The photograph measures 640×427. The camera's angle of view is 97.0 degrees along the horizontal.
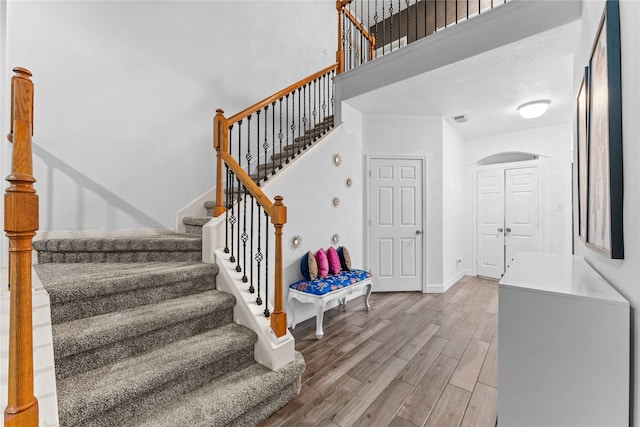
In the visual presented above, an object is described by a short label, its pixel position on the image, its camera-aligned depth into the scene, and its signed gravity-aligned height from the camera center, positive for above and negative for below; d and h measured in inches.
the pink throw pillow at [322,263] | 127.2 -24.2
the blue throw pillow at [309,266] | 122.0 -24.5
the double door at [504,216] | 191.9 -5.8
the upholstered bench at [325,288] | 110.5 -32.5
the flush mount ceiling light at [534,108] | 142.8 +50.8
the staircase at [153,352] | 54.2 -32.4
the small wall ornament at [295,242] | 124.8 -13.9
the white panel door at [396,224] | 172.1 -9.1
